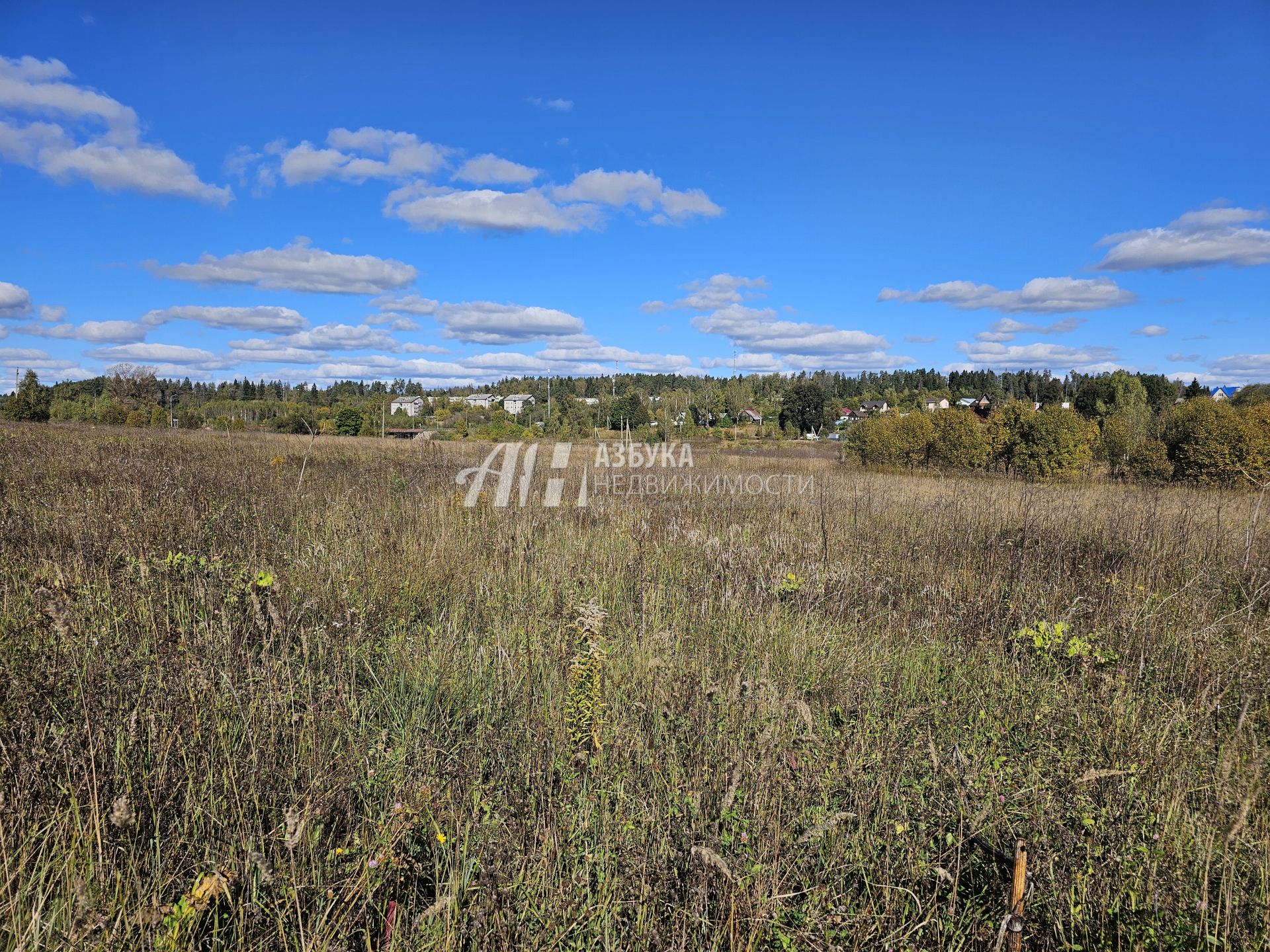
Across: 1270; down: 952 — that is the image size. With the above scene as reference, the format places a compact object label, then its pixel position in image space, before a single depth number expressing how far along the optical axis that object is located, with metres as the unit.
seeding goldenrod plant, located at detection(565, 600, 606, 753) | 2.59
